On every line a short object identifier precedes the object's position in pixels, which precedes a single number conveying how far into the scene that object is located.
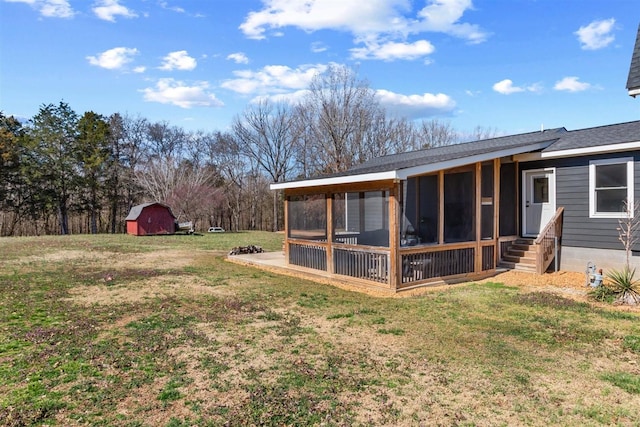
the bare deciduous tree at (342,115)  26.75
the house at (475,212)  7.65
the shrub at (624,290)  6.11
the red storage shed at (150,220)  21.95
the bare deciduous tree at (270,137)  32.12
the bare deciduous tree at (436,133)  30.36
